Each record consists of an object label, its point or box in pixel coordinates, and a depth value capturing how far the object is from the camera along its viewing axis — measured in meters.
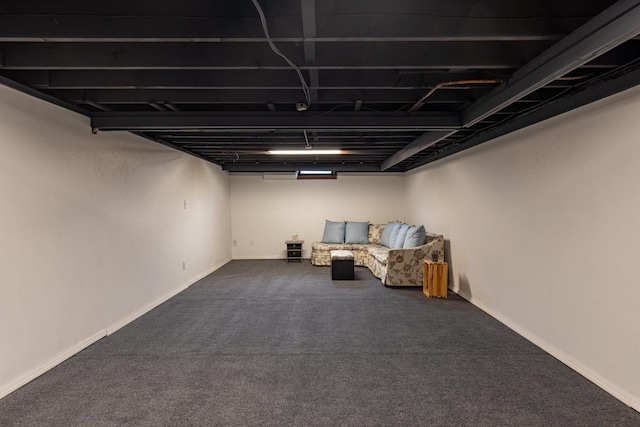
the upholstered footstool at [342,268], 5.56
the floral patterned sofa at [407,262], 5.04
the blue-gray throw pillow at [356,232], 7.21
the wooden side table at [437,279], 4.53
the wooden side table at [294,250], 7.34
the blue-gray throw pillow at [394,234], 6.24
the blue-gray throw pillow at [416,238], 5.31
